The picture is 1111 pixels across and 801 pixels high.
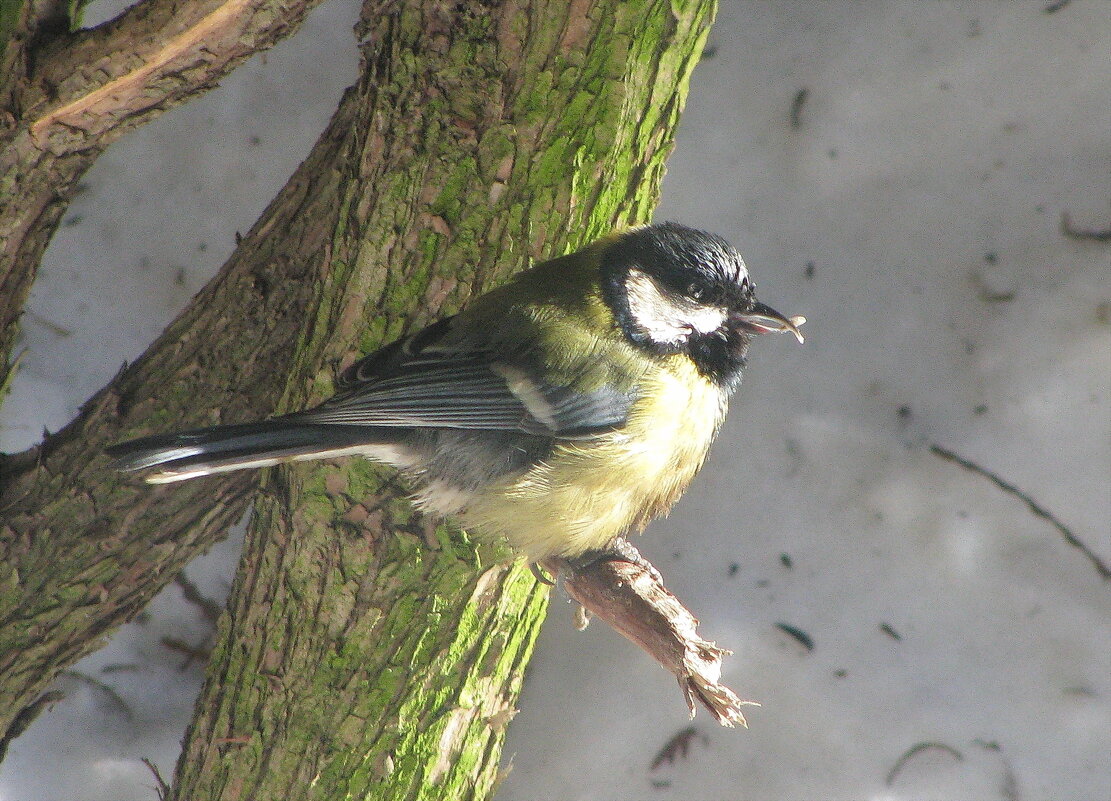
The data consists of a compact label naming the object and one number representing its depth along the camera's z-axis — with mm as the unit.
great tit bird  2738
